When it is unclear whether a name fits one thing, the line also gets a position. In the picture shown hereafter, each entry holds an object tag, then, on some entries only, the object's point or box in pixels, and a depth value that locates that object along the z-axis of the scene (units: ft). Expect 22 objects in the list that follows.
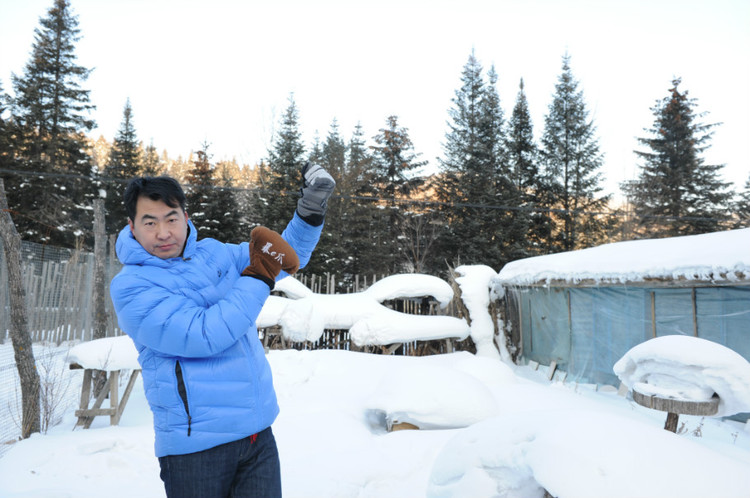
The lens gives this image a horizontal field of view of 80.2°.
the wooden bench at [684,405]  10.59
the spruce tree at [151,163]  94.13
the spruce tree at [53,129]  62.13
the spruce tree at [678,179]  75.20
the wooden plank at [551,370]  31.35
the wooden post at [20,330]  16.29
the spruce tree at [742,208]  74.31
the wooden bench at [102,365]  17.47
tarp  20.59
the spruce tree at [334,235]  68.13
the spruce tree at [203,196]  72.79
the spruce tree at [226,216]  73.51
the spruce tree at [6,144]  62.13
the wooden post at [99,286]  23.85
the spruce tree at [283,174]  70.79
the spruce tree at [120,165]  81.20
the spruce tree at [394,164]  78.33
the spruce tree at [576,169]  80.94
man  4.66
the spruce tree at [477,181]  74.38
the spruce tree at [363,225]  74.74
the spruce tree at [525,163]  79.51
